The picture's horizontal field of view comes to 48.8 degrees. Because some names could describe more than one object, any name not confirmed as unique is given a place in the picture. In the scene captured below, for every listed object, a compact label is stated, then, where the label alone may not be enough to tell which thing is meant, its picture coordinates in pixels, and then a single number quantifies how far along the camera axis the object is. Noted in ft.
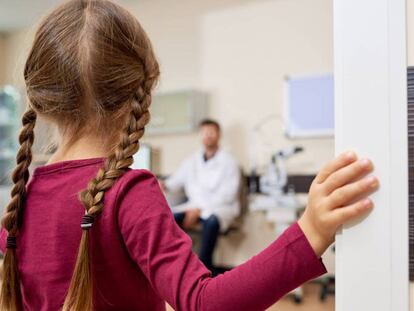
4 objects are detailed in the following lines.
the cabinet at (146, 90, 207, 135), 13.64
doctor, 11.71
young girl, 1.71
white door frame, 1.55
